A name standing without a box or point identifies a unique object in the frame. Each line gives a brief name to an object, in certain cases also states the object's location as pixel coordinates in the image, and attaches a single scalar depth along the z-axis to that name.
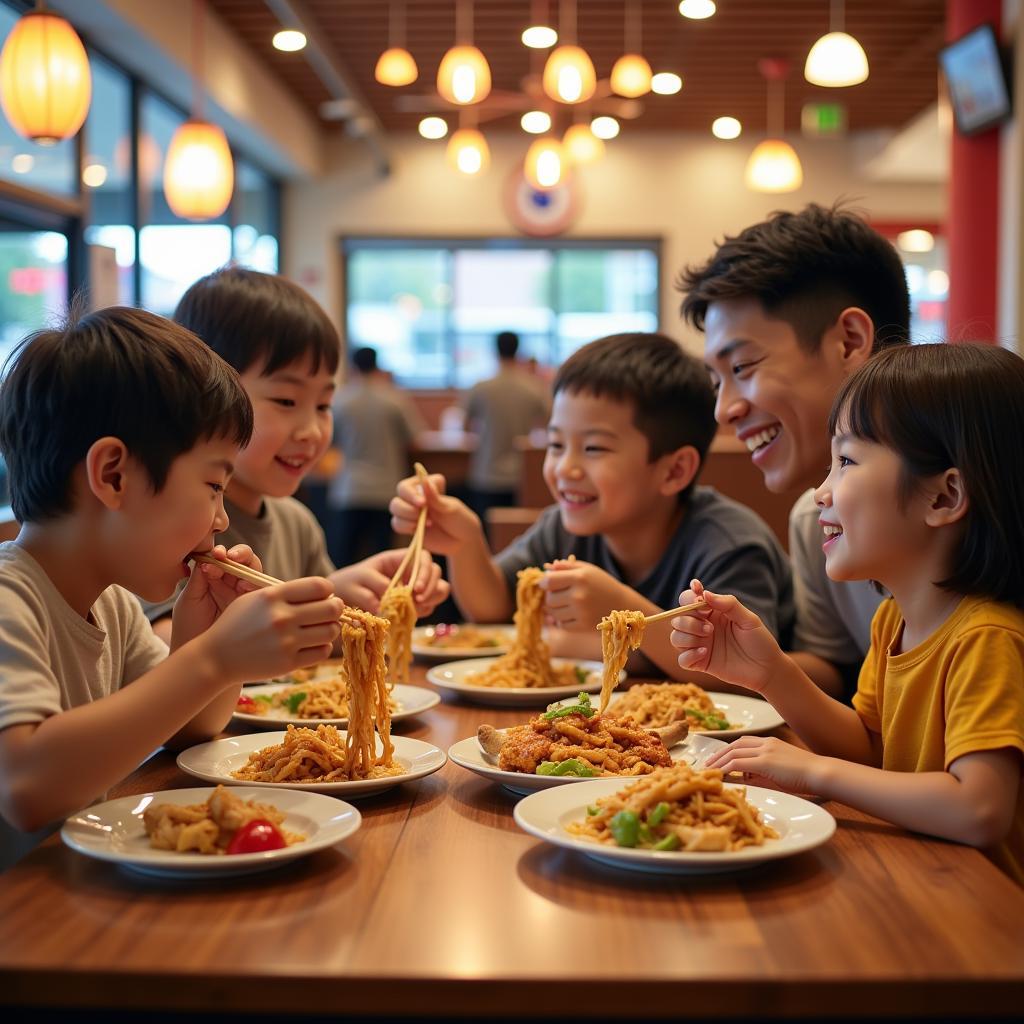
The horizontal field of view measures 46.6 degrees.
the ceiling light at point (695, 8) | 5.55
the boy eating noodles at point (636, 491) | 2.36
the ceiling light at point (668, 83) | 7.13
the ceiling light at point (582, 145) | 7.91
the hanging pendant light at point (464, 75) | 5.77
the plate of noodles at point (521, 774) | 1.36
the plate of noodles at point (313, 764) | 1.36
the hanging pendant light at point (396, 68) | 6.14
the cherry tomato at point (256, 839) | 1.12
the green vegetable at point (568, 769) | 1.40
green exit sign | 9.70
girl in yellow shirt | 1.30
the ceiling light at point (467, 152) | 7.70
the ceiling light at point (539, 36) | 5.78
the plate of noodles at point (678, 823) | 1.11
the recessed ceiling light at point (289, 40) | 6.17
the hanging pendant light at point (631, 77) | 6.17
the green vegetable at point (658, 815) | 1.16
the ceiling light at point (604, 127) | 8.10
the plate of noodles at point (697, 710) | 1.70
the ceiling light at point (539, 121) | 7.60
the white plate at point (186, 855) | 1.09
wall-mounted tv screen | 5.87
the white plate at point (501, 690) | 1.88
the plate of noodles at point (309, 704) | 1.71
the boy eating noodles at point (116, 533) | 1.24
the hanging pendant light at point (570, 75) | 5.77
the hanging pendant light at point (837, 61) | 5.73
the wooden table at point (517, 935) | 0.90
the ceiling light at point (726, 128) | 8.63
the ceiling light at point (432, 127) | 7.73
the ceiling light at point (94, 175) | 6.24
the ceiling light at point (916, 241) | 11.70
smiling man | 2.15
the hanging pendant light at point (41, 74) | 4.17
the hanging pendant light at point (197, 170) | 5.75
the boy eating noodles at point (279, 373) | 2.28
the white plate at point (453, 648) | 2.26
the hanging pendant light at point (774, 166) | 8.20
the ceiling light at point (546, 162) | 7.26
